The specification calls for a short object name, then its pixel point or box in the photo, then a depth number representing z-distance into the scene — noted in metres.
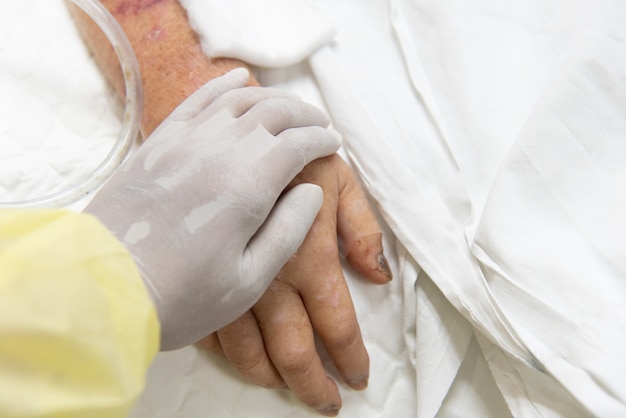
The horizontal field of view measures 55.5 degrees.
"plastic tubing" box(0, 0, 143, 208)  0.80
